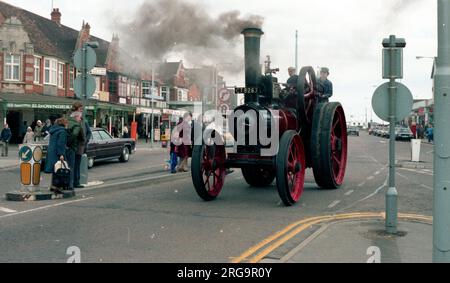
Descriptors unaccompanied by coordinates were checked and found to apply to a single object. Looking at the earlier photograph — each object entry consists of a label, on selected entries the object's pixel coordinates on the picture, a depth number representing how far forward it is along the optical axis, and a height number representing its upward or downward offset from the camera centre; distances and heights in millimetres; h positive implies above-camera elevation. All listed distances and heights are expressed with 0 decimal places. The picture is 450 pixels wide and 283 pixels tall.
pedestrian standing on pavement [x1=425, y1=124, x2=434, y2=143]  45344 +884
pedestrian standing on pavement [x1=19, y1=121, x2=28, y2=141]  31656 +726
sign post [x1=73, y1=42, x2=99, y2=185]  11133 +1393
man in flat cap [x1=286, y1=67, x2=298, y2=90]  10301 +1367
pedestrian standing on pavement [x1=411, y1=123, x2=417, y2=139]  46122 +1293
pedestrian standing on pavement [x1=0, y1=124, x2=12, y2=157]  20905 +112
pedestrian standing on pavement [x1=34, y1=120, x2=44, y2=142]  22803 +392
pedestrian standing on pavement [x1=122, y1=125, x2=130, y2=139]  29609 +500
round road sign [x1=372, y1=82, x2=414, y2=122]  6758 +580
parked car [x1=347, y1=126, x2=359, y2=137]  68062 +1671
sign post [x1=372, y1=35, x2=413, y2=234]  6762 +635
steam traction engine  8805 +114
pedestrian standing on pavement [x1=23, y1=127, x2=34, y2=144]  20062 +156
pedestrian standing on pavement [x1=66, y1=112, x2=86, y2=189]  10211 +56
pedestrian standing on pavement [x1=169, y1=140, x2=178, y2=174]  14563 -496
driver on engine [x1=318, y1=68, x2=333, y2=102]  11594 +1423
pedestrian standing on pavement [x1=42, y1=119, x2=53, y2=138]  21417 +555
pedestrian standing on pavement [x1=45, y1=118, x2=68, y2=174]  9734 -109
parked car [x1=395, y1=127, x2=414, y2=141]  50094 +958
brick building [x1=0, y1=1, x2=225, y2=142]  31094 +4975
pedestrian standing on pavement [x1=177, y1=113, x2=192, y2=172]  14423 -13
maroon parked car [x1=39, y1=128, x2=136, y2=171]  16703 -233
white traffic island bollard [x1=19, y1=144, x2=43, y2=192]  9664 -513
